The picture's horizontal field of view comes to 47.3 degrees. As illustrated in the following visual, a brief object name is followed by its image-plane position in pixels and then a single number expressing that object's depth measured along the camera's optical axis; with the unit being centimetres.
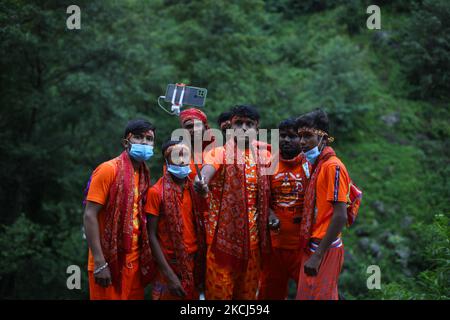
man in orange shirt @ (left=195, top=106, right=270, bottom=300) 424
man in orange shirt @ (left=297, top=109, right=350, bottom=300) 377
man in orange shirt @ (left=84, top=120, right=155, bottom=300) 398
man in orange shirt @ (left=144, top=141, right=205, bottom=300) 422
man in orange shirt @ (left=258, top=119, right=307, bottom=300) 440
